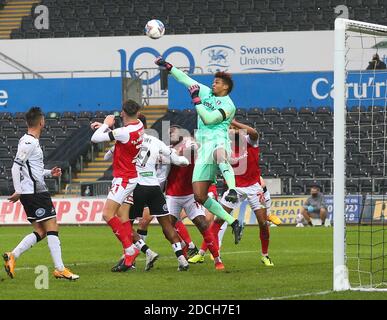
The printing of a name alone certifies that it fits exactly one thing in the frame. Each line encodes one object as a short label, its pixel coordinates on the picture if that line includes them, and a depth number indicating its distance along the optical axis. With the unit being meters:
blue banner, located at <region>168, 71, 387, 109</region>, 37.31
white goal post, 12.39
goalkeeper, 15.27
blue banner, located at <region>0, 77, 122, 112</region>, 38.81
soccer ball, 16.03
